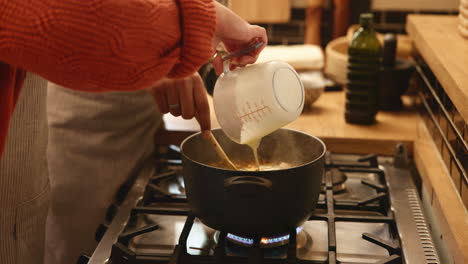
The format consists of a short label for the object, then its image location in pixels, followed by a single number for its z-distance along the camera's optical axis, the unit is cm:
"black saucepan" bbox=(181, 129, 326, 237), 96
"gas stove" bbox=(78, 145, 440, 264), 103
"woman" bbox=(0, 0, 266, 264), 66
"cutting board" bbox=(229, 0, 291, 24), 218
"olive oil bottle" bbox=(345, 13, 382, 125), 157
